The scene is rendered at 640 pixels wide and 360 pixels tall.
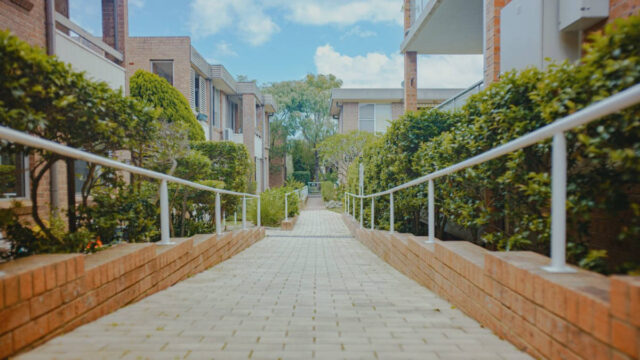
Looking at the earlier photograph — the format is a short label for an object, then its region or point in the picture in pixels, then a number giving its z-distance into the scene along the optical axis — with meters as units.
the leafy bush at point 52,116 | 2.76
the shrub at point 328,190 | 26.88
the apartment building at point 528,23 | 4.34
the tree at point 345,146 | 23.61
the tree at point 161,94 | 12.15
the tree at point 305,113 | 38.06
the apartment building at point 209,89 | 15.49
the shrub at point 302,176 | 38.97
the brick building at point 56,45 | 3.30
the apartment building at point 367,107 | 26.27
